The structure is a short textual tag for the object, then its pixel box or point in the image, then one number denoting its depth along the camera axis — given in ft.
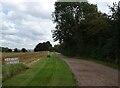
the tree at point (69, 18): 108.22
